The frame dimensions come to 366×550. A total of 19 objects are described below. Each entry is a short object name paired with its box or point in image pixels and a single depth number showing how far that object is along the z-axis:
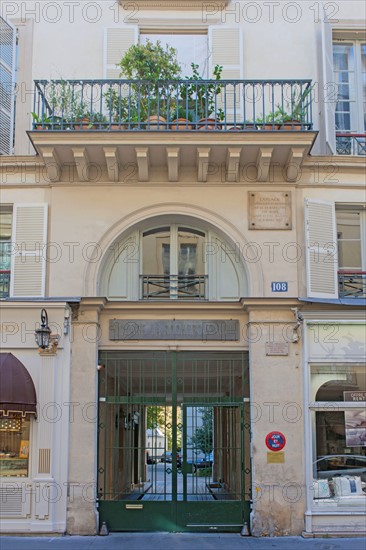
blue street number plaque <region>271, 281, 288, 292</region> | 11.44
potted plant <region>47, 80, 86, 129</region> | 11.54
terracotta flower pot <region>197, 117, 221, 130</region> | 11.36
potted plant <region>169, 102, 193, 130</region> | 11.37
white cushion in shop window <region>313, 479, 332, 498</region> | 10.91
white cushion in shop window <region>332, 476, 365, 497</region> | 10.96
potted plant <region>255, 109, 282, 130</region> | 11.48
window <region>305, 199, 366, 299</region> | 11.45
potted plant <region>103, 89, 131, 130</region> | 11.47
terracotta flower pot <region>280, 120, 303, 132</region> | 11.40
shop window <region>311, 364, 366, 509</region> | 10.95
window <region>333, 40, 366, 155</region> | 12.27
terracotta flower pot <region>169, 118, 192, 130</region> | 11.34
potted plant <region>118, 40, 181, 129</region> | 11.63
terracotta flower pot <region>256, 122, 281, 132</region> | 11.46
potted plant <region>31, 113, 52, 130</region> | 11.35
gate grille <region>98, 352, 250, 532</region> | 11.12
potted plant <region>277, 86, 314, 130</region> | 11.42
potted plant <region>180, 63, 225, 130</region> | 11.53
